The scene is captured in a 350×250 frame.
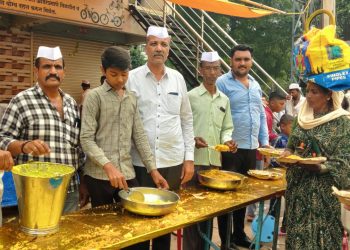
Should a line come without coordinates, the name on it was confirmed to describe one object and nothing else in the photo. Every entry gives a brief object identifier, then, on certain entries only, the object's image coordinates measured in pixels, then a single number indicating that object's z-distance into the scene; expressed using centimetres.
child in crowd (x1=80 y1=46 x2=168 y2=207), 251
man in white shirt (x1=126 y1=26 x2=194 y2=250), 300
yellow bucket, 181
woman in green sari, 247
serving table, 185
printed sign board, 649
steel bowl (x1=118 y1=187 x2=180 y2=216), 224
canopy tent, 755
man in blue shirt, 400
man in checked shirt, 247
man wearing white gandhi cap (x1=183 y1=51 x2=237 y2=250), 365
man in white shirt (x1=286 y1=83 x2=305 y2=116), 680
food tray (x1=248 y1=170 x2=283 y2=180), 355
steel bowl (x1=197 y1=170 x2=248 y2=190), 294
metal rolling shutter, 855
